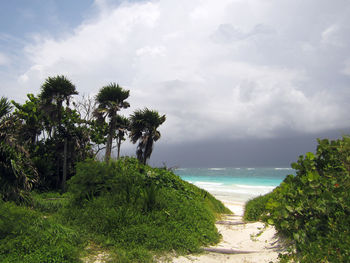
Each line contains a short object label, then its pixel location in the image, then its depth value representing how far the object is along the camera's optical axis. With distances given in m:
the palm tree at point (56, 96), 19.08
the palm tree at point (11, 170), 7.61
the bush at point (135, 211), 5.29
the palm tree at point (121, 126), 27.08
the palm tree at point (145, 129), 23.41
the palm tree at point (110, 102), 20.75
